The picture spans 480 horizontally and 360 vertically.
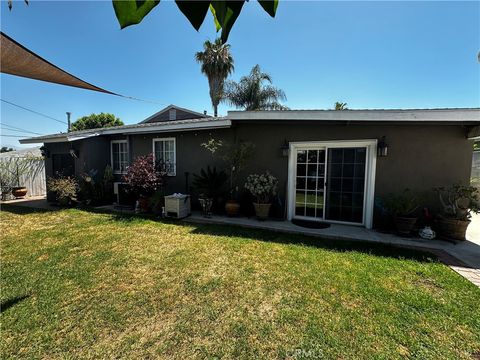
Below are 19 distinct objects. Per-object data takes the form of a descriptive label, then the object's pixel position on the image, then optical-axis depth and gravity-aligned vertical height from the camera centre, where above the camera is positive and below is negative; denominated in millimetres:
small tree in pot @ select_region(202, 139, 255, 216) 6980 +267
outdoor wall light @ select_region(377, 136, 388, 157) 5750 +528
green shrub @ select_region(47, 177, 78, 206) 8461 -983
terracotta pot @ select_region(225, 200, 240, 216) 6980 -1265
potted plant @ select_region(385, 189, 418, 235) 5371 -1021
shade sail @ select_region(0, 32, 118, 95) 1473 +758
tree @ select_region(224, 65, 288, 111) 18484 +6175
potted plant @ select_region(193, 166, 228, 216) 7078 -600
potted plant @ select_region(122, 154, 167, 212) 7305 -424
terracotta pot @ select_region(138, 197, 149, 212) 7668 -1333
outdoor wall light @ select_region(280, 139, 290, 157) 6699 +572
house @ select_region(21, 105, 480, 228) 5445 +474
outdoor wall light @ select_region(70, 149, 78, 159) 9016 +427
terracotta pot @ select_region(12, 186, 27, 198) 11016 -1395
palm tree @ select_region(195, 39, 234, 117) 17328 +7869
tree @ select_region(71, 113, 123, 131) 29056 +5596
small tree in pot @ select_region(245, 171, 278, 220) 6492 -646
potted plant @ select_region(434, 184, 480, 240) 5027 -915
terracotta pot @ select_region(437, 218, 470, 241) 5062 -1326
